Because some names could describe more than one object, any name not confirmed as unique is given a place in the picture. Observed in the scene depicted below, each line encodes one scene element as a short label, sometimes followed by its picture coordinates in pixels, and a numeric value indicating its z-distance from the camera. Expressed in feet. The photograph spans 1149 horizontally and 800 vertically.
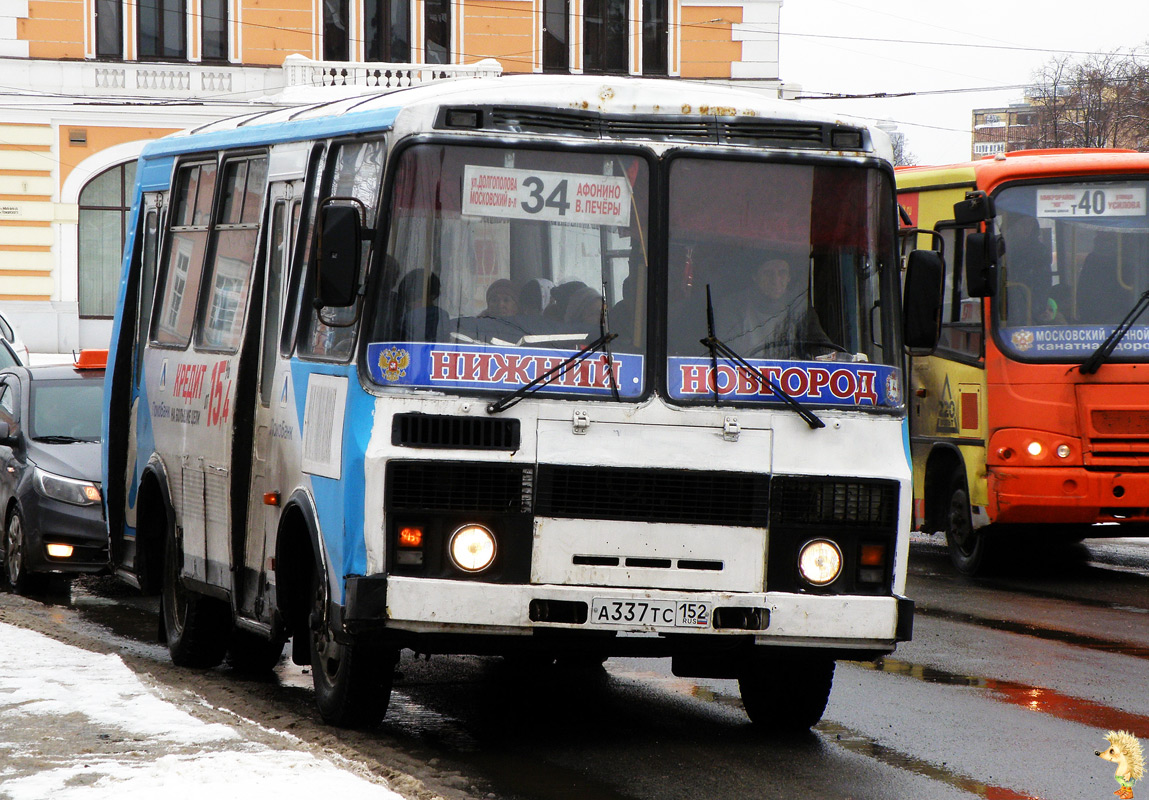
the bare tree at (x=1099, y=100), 334.79
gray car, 71.32
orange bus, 76.01
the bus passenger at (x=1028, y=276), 77.33
